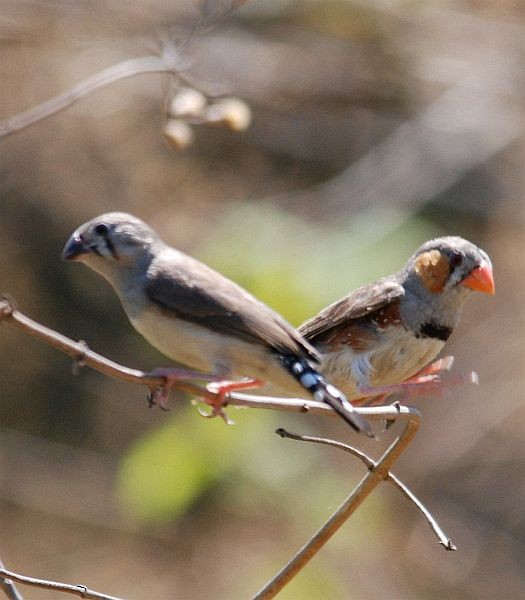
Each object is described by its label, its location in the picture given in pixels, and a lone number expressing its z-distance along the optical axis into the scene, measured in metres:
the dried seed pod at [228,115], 7.11
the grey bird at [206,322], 6.41
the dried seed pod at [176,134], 6.88
